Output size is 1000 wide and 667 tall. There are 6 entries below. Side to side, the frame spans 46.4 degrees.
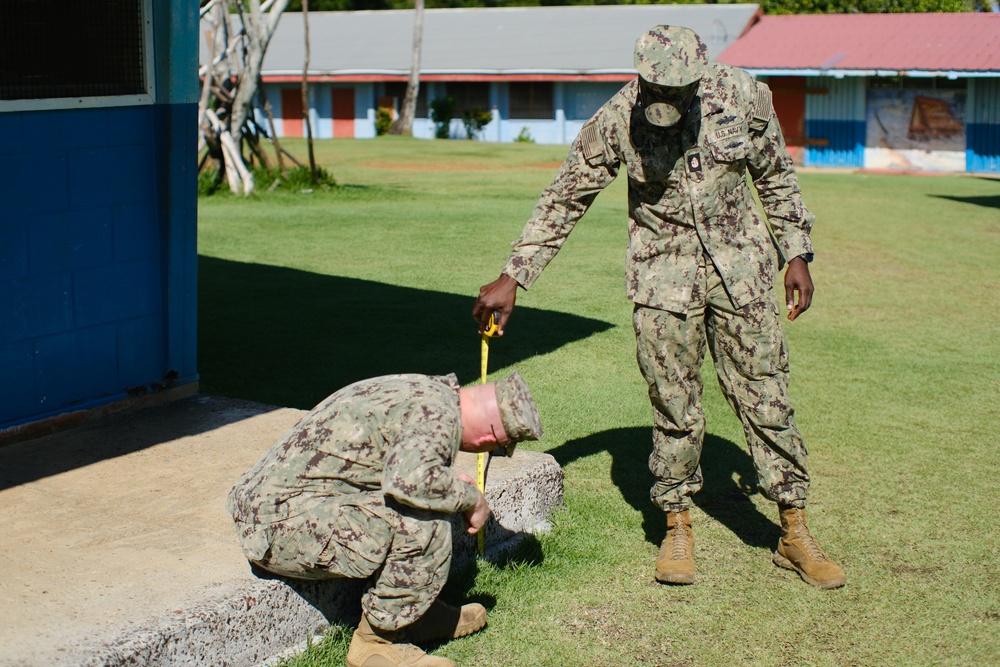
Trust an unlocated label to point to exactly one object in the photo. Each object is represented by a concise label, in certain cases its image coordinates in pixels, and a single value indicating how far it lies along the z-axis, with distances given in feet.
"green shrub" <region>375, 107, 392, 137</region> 132.16
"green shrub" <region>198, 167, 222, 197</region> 60.03
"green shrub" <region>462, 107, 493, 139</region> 127.44
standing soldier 14.16
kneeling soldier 11.27
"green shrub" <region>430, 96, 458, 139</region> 128.47
